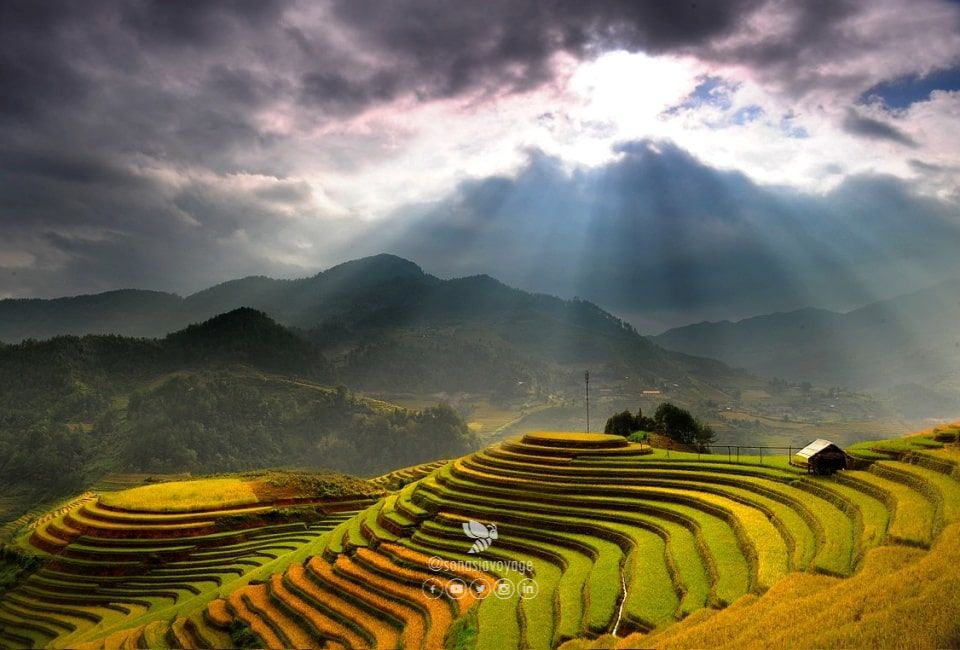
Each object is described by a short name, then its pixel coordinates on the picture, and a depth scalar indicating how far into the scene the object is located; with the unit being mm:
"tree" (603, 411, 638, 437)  57319
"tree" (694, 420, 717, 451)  56562
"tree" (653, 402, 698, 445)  56469
